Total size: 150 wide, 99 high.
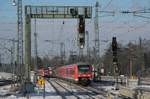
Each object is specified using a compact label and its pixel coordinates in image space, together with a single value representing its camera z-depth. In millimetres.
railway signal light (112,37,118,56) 35438
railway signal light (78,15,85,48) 36531
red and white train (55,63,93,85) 67375
